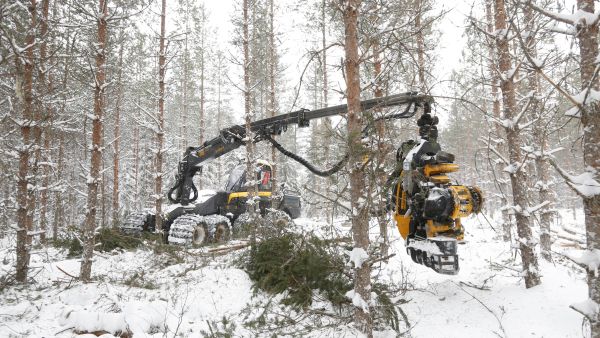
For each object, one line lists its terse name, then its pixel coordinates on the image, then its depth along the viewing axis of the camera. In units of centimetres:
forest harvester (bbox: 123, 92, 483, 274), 481
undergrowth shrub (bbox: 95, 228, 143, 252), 1090
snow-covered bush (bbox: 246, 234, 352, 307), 646
